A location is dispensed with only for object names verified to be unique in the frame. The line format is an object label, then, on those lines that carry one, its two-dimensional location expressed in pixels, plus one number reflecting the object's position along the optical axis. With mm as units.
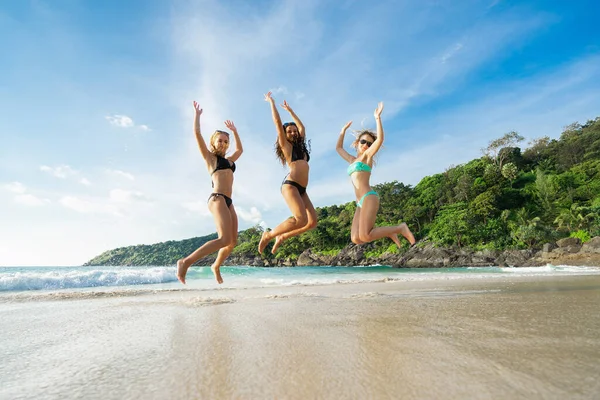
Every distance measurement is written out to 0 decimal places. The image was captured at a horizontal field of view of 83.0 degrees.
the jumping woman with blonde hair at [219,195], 5188
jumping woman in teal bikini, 5262
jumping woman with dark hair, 5332
